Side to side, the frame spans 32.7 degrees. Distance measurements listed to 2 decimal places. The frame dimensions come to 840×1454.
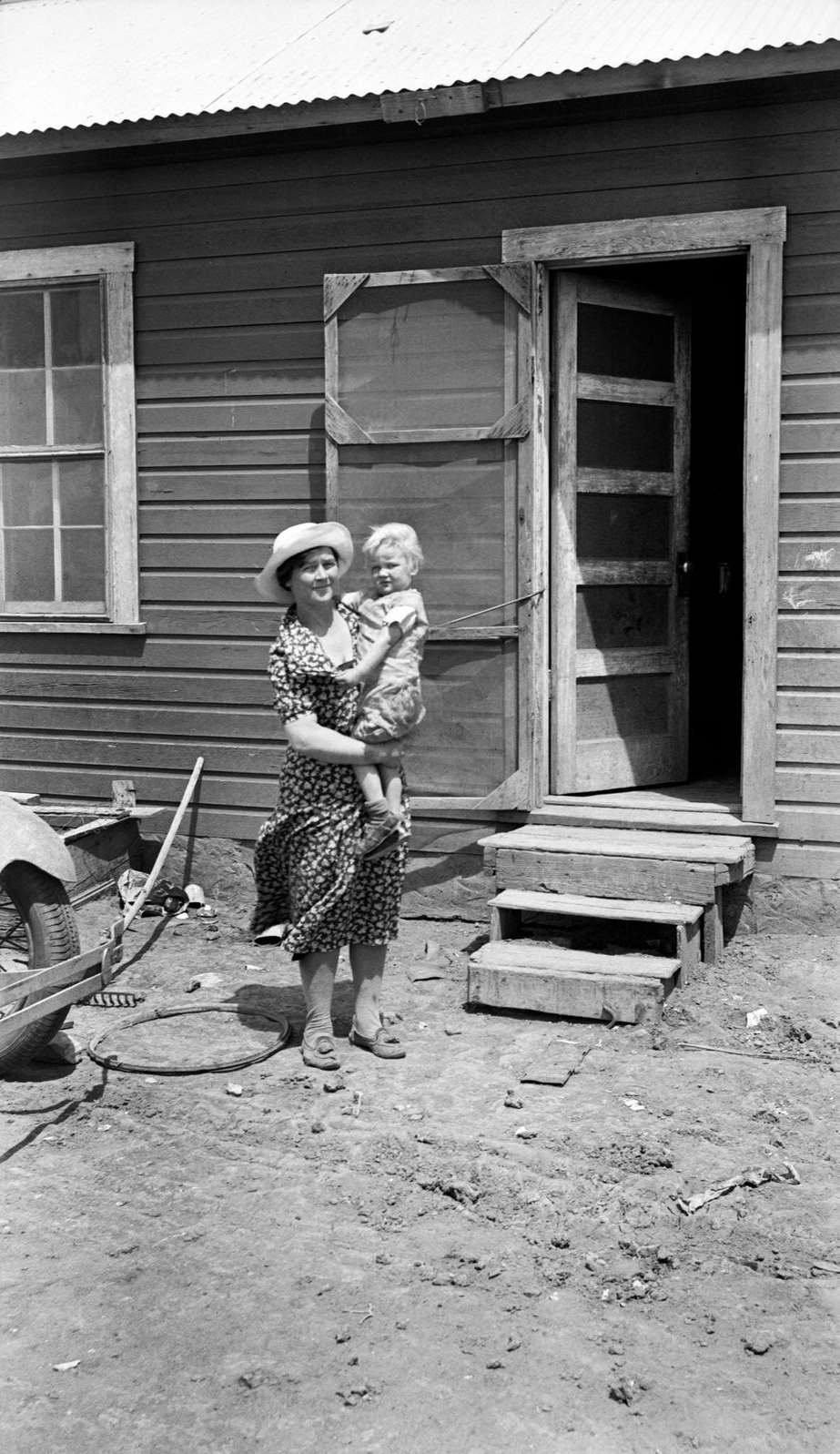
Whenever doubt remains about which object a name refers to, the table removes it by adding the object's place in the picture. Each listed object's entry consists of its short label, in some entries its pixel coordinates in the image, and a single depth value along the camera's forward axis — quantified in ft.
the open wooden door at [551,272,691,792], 21.77
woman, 15.10
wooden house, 19.98
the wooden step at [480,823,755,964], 19.02
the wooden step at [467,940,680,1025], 16.98
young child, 15.25
